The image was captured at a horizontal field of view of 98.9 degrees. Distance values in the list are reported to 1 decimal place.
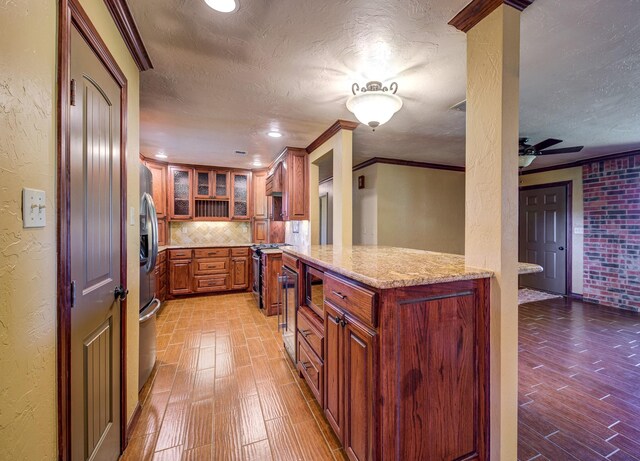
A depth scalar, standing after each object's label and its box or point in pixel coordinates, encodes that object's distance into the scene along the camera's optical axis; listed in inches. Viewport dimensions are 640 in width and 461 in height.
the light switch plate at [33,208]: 31.5
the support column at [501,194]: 51.8
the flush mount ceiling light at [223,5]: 53.2
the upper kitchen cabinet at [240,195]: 208.2
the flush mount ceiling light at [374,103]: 75.4
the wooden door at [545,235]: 197.8
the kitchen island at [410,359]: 45.3
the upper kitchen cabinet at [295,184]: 153.3
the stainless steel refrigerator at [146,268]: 84.3
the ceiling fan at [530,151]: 124.6
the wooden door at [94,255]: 42.4
